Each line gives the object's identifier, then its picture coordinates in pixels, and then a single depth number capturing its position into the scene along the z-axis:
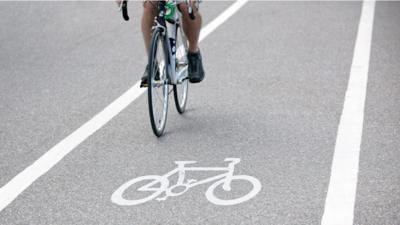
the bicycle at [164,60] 9.70
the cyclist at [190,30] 10.06
